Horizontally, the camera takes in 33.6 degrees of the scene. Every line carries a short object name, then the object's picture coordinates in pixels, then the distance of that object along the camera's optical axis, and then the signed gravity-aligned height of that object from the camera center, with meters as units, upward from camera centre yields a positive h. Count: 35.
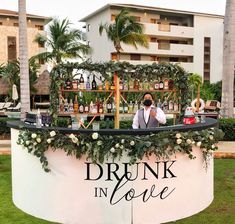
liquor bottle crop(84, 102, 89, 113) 9.35 -0.42
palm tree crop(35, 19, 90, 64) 27.44 +3.58
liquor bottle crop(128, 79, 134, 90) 9.38 +0.17
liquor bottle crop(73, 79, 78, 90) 9.10 +0.15
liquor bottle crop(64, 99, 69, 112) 9.06 -0.35
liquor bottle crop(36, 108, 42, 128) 5.77 -0.45
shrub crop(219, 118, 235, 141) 13.69 -1.29
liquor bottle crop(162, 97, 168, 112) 9.41 -0.37
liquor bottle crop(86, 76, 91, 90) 9.24 +0.14
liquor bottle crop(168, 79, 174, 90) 9.06 +0.16
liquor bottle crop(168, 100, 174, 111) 9.32 -0.37
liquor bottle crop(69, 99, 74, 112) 9.09 -0.38
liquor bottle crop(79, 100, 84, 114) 9.26 -0.43
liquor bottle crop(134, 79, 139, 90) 9.42 +0.17
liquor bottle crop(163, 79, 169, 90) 9.15 +0.16
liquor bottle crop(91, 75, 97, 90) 9.35 +0.14
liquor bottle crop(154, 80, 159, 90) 9.32 +0.14
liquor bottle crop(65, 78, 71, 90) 9.05 +0.16
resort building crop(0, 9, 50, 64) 41.00 +5.35
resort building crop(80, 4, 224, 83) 42.38 +6.06
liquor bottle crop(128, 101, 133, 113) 9.89 -0.41
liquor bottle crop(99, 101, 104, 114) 9.46 -0.42
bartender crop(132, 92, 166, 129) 6.58 -0.44
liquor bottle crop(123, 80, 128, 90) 9.37 +0.14
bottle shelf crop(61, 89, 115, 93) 9.05 +0.02
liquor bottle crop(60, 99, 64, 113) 8.98 -0.37
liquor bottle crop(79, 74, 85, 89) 9.20 +0.19
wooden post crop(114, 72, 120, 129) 9.22 -0.11
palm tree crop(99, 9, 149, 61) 27.17 +4.19
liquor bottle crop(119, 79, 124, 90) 9.33 +0.16
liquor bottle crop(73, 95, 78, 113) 9.17 -0.36
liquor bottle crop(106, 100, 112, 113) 9.64 -0.41
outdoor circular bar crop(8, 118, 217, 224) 5.29 -1.31
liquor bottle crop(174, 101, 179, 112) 9.20 -0.38
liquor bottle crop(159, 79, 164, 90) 9.26 +0.13
